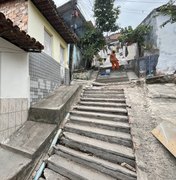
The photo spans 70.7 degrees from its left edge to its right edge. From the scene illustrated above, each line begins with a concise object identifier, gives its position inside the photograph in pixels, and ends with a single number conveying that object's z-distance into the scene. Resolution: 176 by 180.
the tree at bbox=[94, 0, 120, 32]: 10.73
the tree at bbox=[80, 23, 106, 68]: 10.33
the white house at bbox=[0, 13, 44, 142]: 2.78
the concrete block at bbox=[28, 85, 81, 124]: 3.22
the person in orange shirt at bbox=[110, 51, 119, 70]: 9.31
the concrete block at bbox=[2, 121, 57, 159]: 2.58
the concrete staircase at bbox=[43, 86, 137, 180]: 2.27
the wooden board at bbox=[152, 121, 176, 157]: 2.19
